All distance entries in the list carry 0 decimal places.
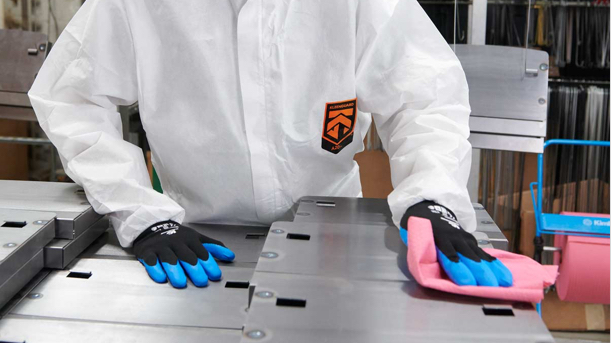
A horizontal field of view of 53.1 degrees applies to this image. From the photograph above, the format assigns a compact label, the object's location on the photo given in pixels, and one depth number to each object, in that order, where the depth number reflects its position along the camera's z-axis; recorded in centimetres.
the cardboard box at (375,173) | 304
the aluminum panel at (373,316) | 62
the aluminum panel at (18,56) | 238
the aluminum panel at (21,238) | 84
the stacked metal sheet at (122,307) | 78
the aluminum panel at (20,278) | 84
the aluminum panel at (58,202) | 101
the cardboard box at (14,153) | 299
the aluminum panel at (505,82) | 226
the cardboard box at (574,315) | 297
